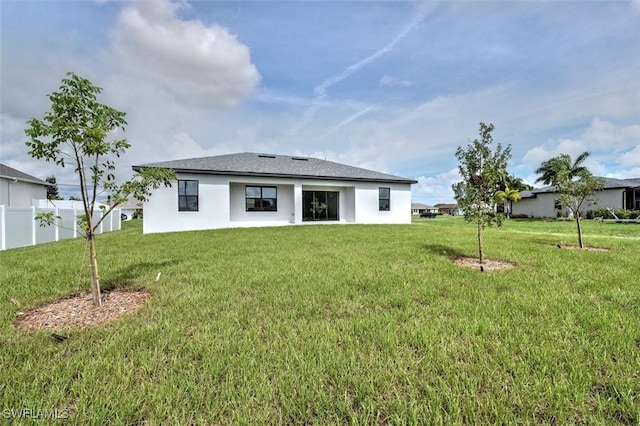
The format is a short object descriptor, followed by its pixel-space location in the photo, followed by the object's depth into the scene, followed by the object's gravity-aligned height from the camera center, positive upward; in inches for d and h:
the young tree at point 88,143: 147.4 +42.9
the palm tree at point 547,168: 1341.0 +224.8
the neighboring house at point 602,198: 1138.7 +57.5
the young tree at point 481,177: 259.8 +34.4
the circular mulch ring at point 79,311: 140.1 -51.7
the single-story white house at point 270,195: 621.9 +56.5
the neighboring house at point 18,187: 835.7 +108.8
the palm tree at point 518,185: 1637.1 +170.9
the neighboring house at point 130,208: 2213.7 +86.2
